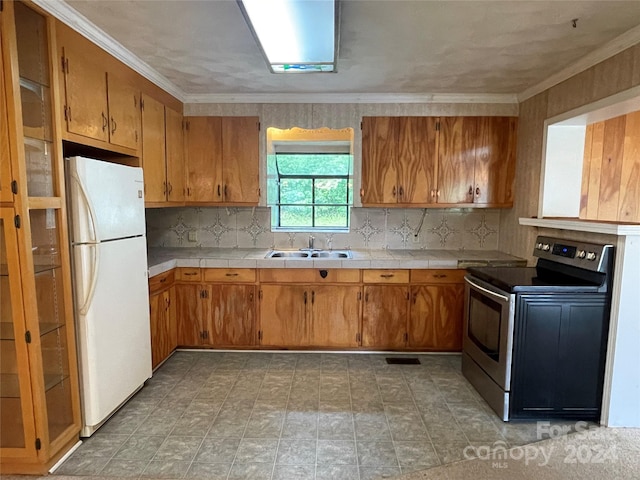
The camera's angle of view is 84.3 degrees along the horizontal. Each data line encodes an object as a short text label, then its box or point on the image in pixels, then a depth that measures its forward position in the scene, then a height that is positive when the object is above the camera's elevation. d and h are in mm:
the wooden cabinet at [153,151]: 2781 +443
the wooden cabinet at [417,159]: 3420 +468
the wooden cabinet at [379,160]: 3432 +457
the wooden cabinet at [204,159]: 3496 +459
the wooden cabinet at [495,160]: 3408 +464
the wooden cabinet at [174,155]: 3166 +466
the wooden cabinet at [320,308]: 3240 -941
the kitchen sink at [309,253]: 3576 -483
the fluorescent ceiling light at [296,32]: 1604 +900
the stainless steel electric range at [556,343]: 2209 -844
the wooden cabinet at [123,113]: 2350 +644
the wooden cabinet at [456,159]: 3416 +470
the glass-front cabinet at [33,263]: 1646 -298
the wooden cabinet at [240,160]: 3484 +451
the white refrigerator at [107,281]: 1976 -467
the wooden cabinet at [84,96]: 1949 +634
